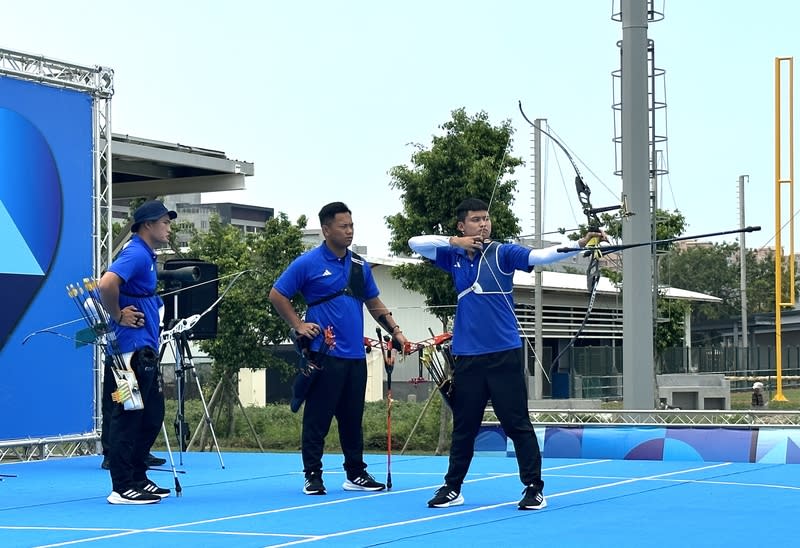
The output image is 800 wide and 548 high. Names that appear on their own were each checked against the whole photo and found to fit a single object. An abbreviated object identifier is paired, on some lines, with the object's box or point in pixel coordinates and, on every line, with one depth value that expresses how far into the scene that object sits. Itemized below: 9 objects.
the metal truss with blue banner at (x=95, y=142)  11.52
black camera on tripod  11.65
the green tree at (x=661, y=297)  23.28
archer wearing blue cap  7.93
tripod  10.41
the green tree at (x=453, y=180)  18.55
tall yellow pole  26.16
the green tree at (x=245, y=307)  19.00
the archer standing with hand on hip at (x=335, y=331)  8.33
